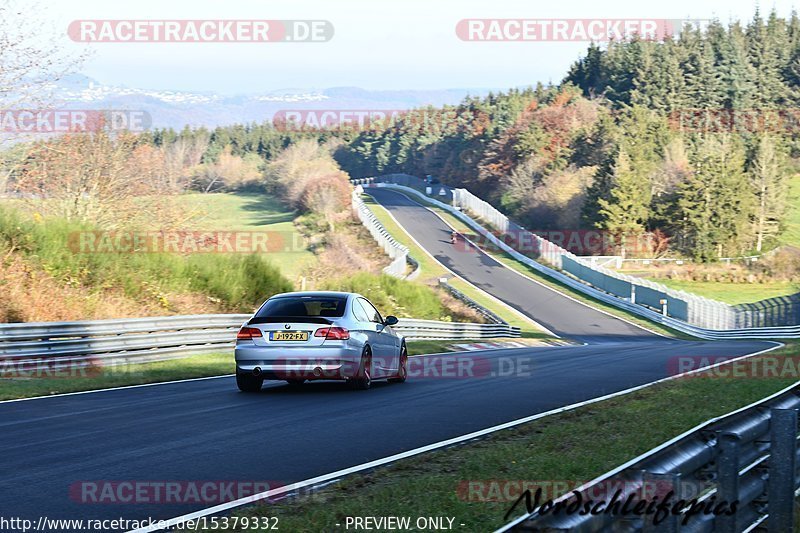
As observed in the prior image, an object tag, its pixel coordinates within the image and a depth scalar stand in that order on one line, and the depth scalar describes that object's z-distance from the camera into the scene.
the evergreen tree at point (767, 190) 87.77
